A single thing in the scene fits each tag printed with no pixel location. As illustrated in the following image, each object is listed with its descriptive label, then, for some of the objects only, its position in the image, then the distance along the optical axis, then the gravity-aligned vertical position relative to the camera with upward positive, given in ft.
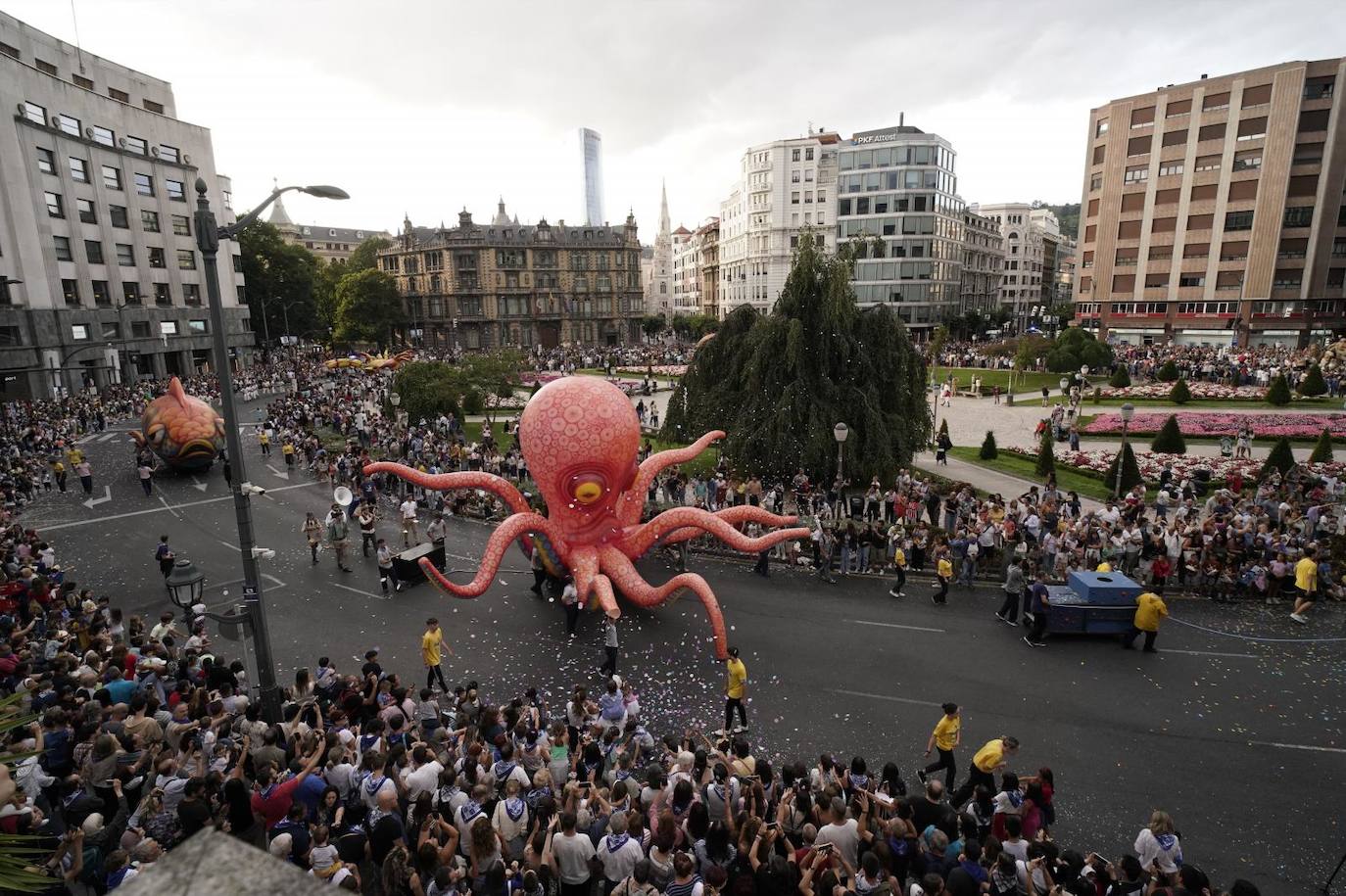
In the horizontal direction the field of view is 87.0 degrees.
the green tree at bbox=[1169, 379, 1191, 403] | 113.80 -13.98
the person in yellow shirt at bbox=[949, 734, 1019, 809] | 26.40 -17.14
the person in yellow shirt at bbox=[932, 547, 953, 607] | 48.93 -18.41
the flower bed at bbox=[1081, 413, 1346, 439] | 90.58 -15.92
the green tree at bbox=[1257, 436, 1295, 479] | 69.21 -15.03
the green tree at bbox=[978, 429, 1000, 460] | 87.51 -17.14
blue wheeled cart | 42.68 -17.94
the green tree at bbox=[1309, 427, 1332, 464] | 73.51 -15.12
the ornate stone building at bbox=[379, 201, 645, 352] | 276.82 +12.81
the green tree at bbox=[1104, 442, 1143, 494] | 69.32 -16.08
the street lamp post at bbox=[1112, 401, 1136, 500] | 55.78 -8.18
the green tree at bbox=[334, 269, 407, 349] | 253.65 +3.88
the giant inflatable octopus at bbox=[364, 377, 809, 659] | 44.11 -12.18
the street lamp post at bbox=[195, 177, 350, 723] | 27.96 -7.06
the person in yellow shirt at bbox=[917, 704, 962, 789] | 28.43 -17.12
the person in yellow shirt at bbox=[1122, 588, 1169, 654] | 41.22 -17.59
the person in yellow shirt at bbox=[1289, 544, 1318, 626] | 44.96 -17.56
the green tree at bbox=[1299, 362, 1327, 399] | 112.16 -12.70
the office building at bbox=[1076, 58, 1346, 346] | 171.94 +24.55
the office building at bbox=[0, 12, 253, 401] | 131.64 +20.95
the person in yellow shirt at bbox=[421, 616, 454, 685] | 36.94 -16.75
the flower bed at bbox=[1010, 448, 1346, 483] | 72.90 -17.11
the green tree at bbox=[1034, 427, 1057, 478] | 77.05 -16.18
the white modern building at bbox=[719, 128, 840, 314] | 251.80 +39.06
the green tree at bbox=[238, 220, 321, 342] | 230.27 +12.31
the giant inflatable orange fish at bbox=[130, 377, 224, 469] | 82.58 -12.47
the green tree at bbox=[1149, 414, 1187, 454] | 83.92 -15.79
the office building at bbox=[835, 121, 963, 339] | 239.09 +33.66
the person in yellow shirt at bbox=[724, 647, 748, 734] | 32.50 -17.10
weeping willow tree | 66.69 -7.27
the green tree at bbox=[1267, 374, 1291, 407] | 107.86 -13.60
